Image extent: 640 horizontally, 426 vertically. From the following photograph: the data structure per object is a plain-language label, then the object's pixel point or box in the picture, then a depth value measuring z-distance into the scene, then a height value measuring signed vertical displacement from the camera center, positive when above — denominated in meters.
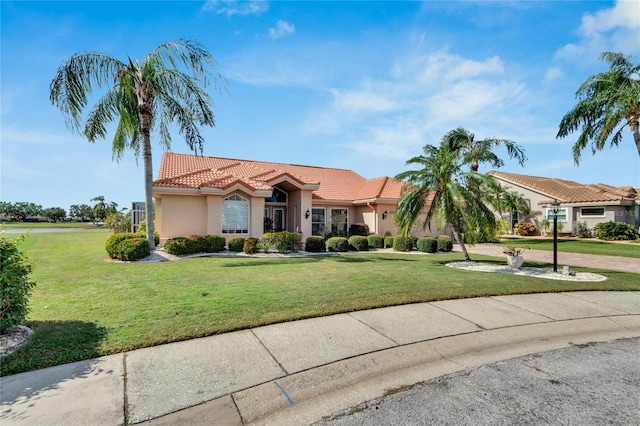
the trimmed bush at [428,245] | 17.53 -1.36
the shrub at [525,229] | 29.59 -0.73
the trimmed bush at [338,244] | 17.44 -1.32
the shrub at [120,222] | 26.77 -0.25
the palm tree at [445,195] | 12.41 +1.07
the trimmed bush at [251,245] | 15.34 -1.26
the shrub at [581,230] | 26.83 -0.73
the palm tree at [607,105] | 18.56 +7.33
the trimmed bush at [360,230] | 21.25 -0.64
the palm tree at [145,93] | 11.97 +5.30
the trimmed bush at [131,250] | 12.70 -1.24
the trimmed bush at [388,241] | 19.14 -1.26
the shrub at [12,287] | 4.42 -0.99
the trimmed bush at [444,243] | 18.08 -1.29
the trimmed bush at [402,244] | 18.13 -1.35
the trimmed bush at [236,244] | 15.80 -1.22
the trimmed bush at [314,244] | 16.92 -1.30
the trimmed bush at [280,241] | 16.06 -1.08
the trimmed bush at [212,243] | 15.05 -1.12
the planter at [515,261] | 11.87 -1.54
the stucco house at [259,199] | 16.52 +1.30
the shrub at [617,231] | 24.55 -0.74
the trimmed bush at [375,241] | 19.17 -1.26
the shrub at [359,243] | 17.96 -1.29
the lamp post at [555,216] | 10.92 +0.19
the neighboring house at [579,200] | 26.11 +1.89
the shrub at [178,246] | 13.98 -1.20
